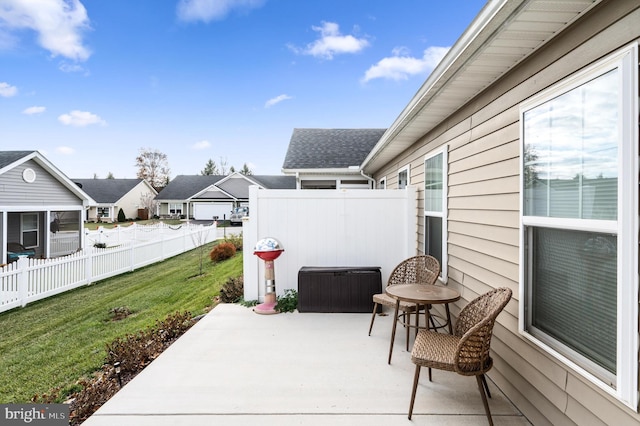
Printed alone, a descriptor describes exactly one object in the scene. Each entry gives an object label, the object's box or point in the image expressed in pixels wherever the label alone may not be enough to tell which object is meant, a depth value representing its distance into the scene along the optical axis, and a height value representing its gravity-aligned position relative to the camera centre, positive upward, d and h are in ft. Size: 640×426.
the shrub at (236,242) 39.49 -3.41
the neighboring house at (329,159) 29.78 +5.23
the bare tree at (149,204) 113.51 +3.30
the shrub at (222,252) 32.35 -3.81
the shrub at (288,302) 15.03 -4.04
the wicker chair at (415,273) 11.89 -2.22
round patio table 9.29 -2.37
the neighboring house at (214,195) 96.43 +5.49
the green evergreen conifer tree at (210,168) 167.32 +23.01
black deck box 14.70 -3.35
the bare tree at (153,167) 141.30 +20.23
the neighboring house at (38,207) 31.24 +0.69
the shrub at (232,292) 16.88 -4.03
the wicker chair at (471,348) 6.54 -2.96
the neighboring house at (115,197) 103.24 +5.19
